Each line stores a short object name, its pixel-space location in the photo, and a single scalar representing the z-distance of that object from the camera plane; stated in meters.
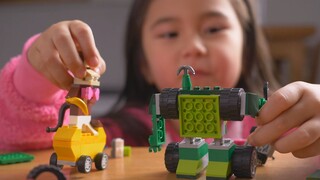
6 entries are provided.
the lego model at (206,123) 0.50
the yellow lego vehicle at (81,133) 0.56
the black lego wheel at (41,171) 0.46
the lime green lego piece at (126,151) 0.72
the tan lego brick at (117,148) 0.71
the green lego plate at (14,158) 0.65
